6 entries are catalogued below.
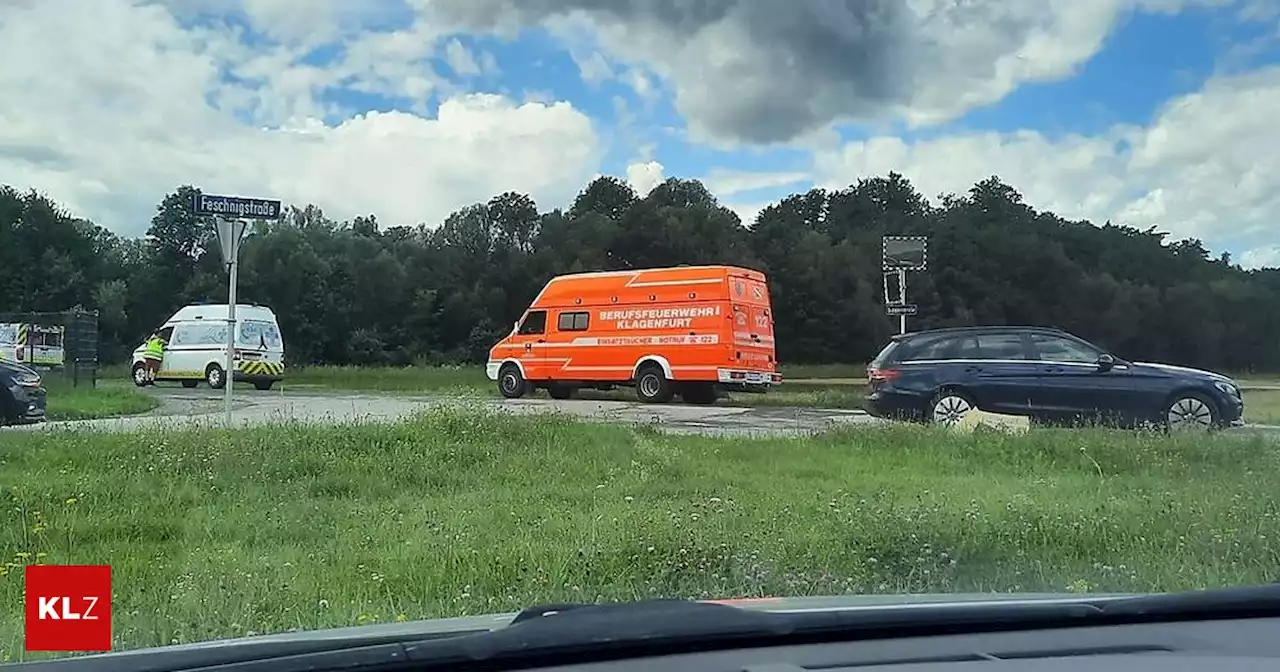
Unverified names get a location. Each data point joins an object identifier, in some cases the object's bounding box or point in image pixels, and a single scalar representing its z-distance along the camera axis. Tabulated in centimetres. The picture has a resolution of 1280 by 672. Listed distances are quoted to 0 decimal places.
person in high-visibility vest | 2612
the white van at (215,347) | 2470
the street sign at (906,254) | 1862
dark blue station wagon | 1250
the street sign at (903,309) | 1688
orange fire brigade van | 2019
